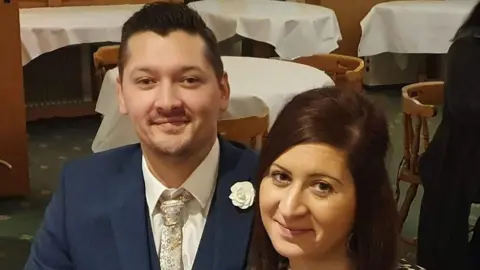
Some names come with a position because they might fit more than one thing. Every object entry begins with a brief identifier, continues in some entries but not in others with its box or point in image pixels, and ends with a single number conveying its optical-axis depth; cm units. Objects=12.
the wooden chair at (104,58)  352
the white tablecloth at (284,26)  439
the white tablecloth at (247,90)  268
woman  110
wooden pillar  344
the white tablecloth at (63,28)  440
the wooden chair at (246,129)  227
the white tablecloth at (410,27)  536
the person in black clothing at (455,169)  214
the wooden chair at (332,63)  343
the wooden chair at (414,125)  286
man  134
